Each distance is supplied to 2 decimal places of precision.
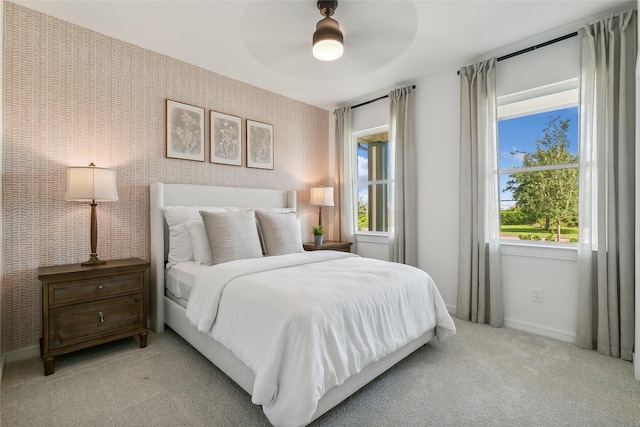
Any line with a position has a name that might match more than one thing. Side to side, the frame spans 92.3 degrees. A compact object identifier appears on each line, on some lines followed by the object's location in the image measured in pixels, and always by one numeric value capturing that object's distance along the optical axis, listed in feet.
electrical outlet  9.21
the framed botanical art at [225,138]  11.23
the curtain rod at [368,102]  13.23
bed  4.80
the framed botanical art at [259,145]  12.34
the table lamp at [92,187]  7.49
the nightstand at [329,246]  12.68
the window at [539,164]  9.11
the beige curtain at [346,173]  14.52
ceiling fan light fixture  7.09
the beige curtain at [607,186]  7.45
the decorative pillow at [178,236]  9.20
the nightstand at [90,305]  6.86
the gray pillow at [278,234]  9.91
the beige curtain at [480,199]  9.78
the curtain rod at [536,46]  8.55
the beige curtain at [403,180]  11.94
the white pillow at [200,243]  8.70
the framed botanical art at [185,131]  10.21
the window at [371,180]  14.26
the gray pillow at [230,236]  8.53
